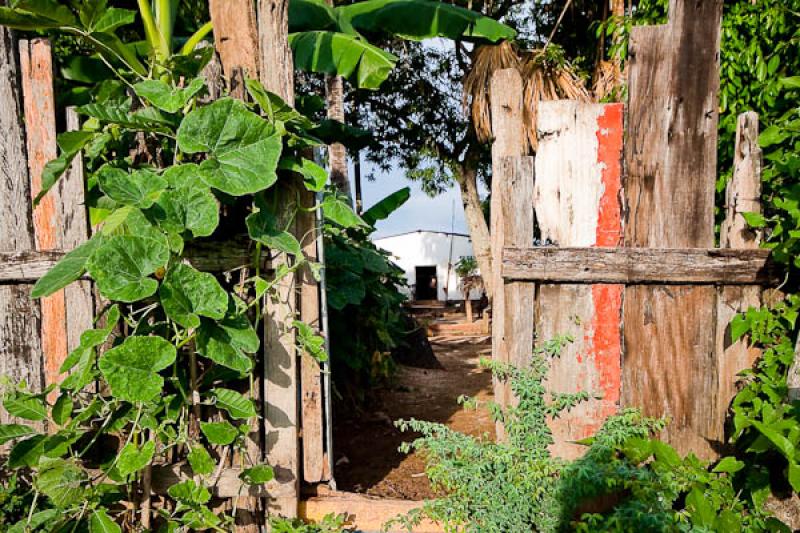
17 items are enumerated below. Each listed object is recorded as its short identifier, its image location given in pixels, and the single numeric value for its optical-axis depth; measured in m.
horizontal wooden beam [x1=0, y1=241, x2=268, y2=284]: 2.12
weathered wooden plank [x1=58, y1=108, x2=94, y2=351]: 2.08
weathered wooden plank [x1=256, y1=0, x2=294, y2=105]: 2.13
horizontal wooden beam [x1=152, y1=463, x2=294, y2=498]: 2.12
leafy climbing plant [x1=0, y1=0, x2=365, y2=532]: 1.67
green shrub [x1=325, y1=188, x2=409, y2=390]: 3.40
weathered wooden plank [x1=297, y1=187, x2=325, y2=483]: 2.26
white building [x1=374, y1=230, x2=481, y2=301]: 22.89
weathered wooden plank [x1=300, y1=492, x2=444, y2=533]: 2.25
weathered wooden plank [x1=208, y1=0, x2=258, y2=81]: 2.13
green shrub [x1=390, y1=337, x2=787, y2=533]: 1.75
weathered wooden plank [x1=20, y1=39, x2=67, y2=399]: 2.12
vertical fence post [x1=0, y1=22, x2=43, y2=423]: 2.13
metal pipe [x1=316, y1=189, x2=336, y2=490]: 2.27
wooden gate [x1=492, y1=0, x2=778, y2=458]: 2.17
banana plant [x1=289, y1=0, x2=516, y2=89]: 4.16
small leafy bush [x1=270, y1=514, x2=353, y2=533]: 2.11
